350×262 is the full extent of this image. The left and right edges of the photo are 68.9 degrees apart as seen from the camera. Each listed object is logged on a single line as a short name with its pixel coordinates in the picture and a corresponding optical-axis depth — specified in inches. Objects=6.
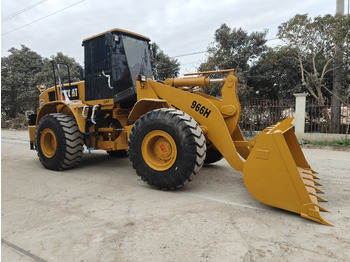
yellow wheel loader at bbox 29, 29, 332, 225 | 117.1
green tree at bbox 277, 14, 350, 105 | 431.2
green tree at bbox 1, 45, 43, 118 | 885.2
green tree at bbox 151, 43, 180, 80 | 724.7
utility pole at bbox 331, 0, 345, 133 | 442.3
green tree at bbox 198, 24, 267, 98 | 591.2
